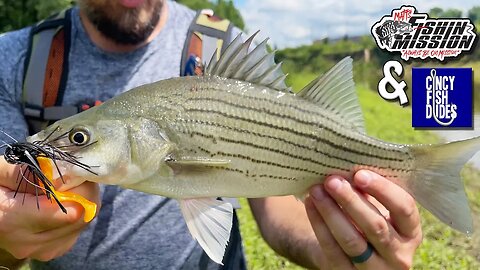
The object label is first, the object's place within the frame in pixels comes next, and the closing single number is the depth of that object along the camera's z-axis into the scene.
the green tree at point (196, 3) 25.85
